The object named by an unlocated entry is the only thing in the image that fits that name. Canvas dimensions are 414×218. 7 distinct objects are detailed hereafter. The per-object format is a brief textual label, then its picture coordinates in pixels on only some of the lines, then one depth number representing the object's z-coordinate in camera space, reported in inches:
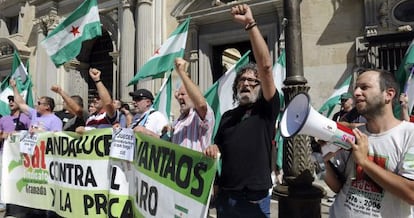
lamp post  138.2
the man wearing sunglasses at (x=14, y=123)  236.7
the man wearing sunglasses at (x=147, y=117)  153.2
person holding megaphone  71.6
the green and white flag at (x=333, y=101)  299.4
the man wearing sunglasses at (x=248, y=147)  100.8
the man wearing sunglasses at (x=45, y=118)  204.0
